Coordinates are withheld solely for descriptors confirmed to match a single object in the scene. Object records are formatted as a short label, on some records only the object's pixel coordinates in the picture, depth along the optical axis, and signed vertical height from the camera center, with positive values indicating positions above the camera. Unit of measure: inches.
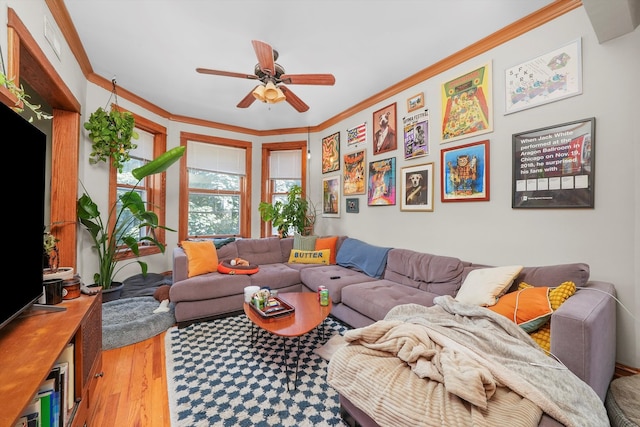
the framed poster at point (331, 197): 167.8 +11.9
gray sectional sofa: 49.6 -27.0
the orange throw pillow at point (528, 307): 59.6 -22.1
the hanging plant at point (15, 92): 43.9 +22.0
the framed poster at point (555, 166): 72.3 +14.9
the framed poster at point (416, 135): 114.5 +36.4
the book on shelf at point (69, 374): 46.8 -29.7
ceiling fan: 87.3 +48.3
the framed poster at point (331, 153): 166.6 +40.6
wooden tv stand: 29.5 -20.0
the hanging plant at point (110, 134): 113.2 +35.2
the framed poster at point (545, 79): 74.5 +42.4
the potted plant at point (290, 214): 165.5 +0.2
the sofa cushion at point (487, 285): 73.5 -20.4
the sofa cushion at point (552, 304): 58.1 -20.2
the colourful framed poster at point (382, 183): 131.1 +16.8
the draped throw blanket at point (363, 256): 122.2 -21.1
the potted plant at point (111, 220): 108.1 -3.2
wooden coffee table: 72.2 -31.9
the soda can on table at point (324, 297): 90.5 -28.7
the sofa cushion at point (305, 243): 154.1 -17.0
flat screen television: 40.3 +0.3
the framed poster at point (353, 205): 153.7 +5.9
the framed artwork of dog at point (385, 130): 129.5 +43.6
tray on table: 80.4 -30.7
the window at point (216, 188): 174.6 +17.8
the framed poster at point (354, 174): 148.6 +24.3
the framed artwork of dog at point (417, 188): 113.5 +12.4
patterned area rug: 59.7 -46.1
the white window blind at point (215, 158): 174.2 +39.1
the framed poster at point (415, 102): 115.2 +50.9
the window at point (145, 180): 137.4 +18.6
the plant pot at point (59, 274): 58.6 -14.1
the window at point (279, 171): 194.5 +32.6
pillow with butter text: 145.2 -23.9
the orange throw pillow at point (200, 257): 117.3 -20.2
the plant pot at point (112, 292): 111.5 -34.6
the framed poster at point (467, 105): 94.0 +42.2
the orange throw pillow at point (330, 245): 148.6 -17.7
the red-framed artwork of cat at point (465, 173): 94.7 +16.4
